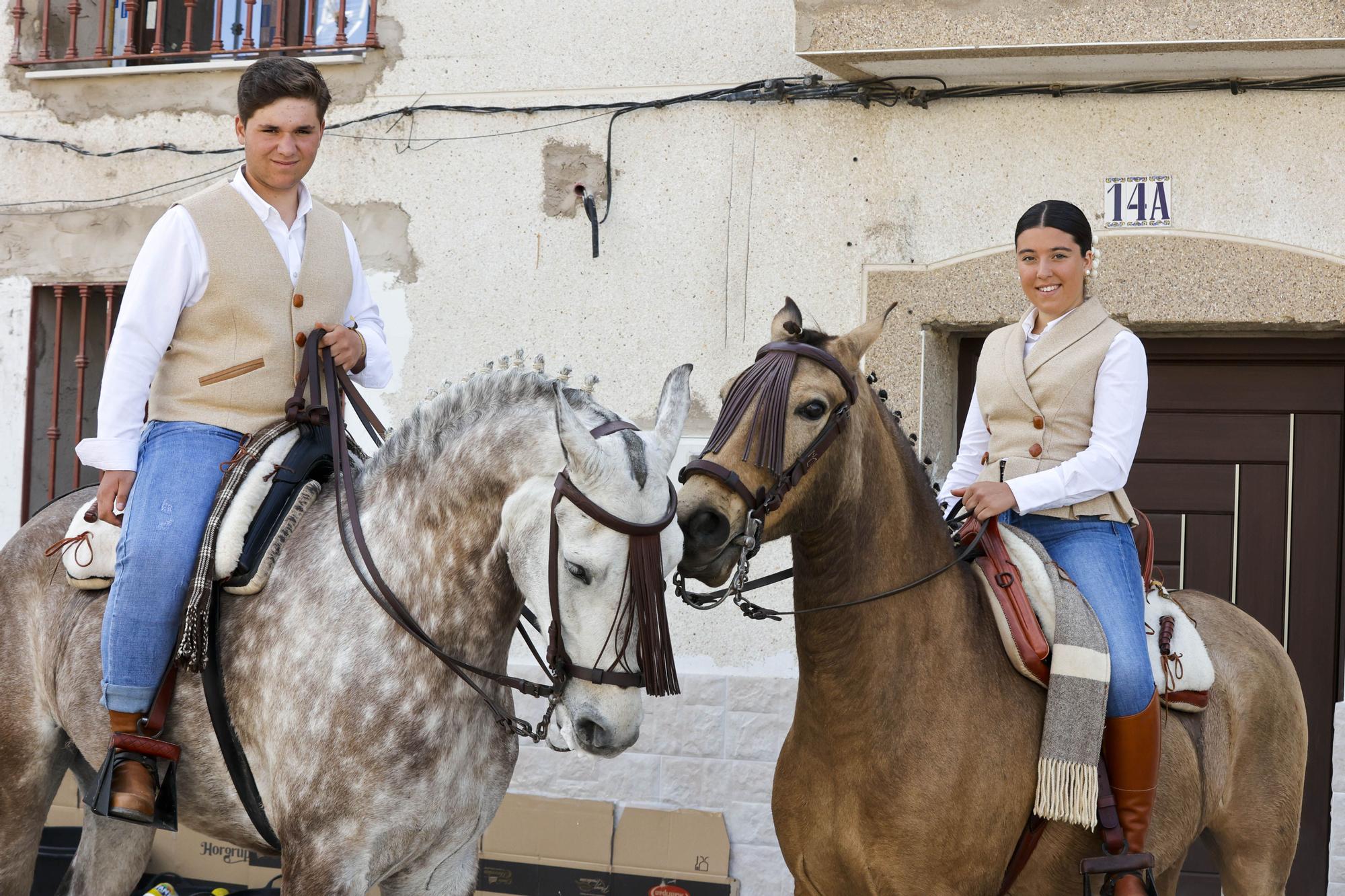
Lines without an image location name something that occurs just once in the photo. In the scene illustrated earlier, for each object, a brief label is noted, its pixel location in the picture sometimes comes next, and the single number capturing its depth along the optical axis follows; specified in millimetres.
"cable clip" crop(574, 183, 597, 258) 6238
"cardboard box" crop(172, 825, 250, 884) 6043
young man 3064
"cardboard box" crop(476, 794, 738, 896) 5879
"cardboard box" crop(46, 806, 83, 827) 6082
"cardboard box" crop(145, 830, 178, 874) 6109
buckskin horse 3143
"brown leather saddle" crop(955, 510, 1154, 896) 3299
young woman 3350
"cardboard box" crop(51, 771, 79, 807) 6105
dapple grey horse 2695
